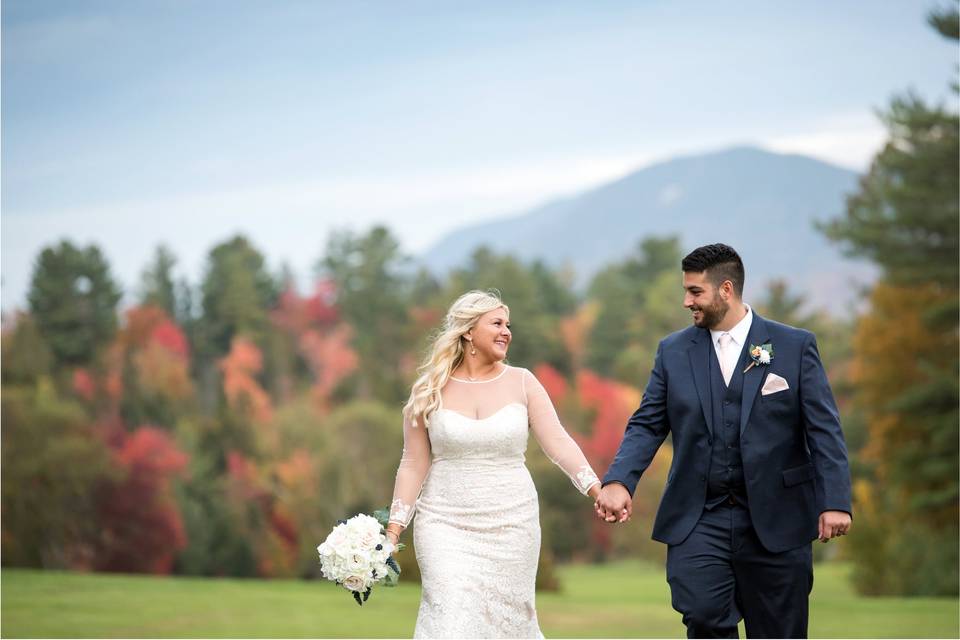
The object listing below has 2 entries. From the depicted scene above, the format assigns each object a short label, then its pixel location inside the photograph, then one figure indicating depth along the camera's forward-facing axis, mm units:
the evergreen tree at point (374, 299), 61188
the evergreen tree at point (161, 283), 63531
